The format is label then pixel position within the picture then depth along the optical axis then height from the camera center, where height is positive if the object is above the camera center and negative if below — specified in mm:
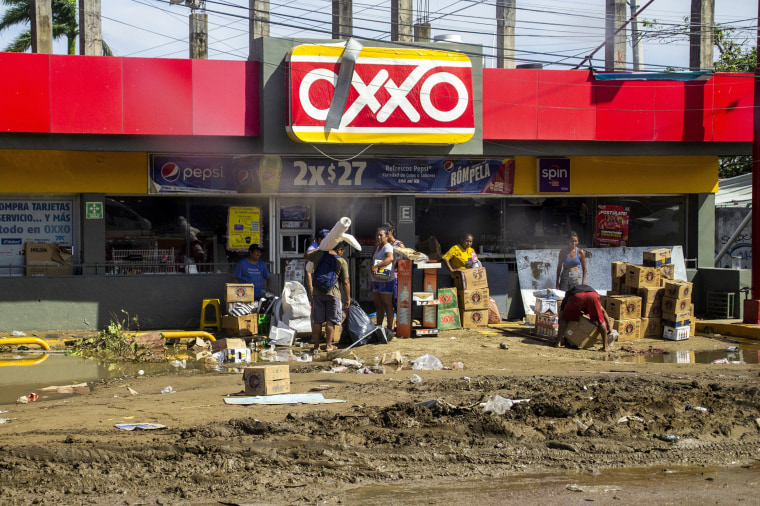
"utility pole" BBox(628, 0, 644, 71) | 28612 +8253
